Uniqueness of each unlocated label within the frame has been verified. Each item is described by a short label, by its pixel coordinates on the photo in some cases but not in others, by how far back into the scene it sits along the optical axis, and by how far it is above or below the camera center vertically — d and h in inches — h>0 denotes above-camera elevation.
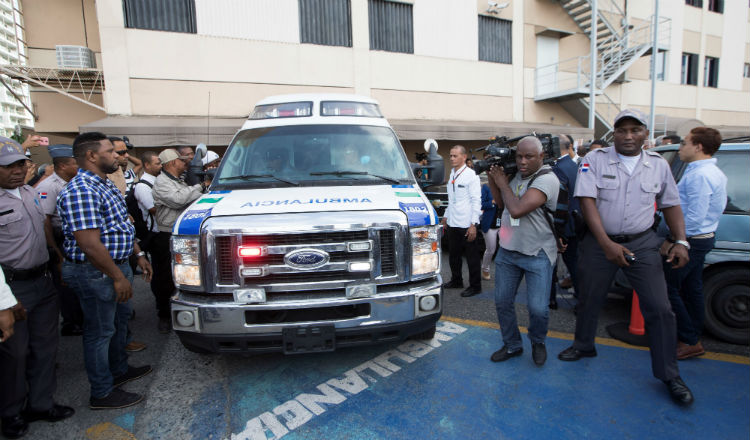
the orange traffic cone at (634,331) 149.4 -66.5
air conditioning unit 437.4 +134.0
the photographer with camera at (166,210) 160.2 -14.5
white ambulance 108.0 -28.2
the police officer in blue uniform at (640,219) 110.9 -16.9
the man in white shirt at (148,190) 177.0 -6.3
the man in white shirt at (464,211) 197.0 -23.2
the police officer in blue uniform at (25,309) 101.5 -35.8
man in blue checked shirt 103.0 -20.1
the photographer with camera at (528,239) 122.0 -24.0
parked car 142.0 -37.9
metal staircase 618.2 +156.6
